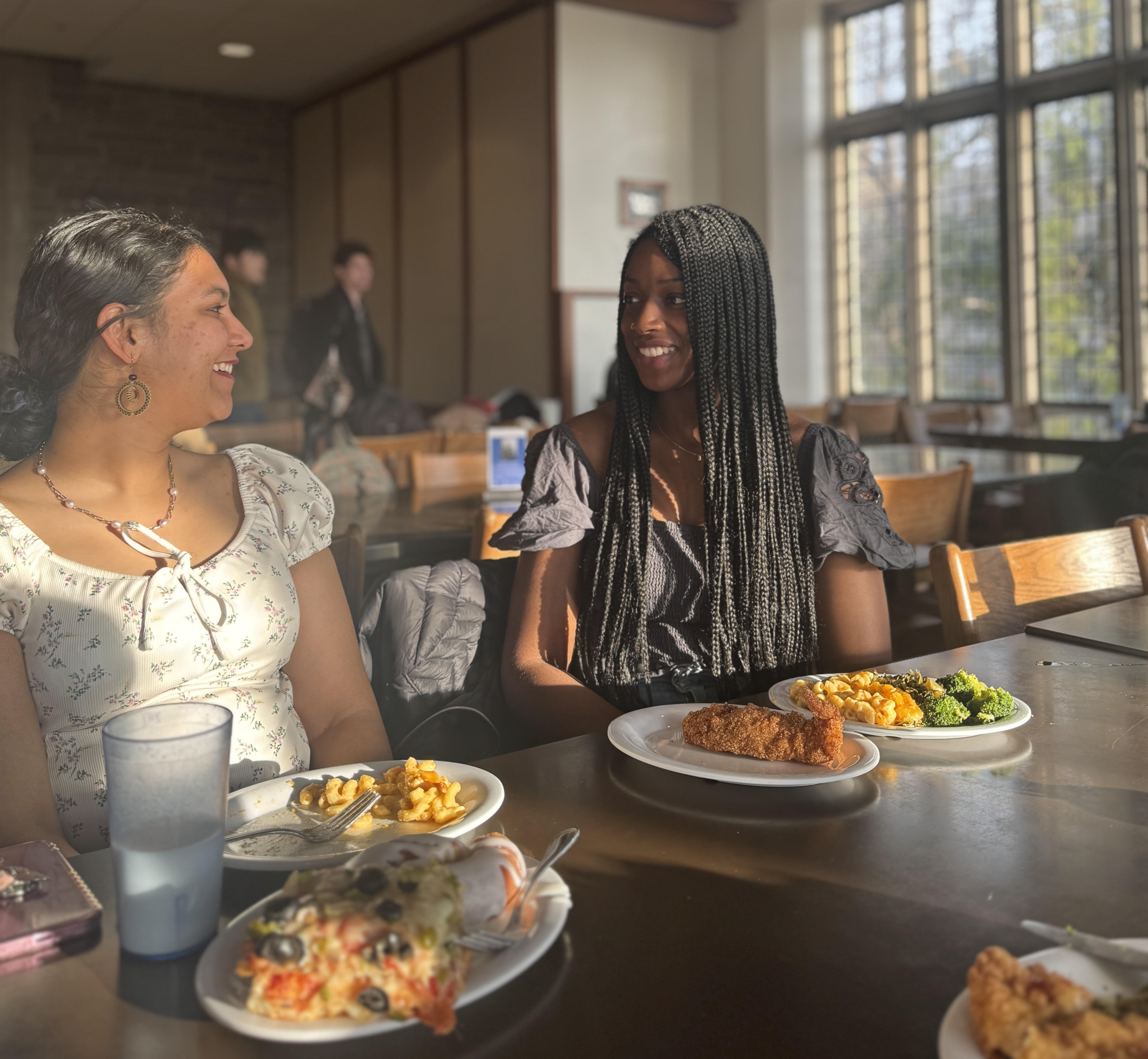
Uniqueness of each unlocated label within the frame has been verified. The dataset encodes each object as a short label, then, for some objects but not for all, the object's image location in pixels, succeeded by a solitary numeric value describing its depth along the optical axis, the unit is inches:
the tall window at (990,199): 276.2
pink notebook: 29.9
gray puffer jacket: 65.2
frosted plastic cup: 28.9
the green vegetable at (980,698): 45.8
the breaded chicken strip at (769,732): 41.8
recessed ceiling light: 354.3
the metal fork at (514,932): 28.0
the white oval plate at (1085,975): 25.7
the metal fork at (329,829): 37.3
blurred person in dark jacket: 224.1
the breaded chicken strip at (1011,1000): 23.8
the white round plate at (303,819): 34.9
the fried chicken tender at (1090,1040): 23.0
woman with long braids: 67.4
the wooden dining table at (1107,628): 58.7
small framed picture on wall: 325.7
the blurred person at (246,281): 215.9
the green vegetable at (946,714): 45.8
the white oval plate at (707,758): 40.2
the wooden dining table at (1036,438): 157.5
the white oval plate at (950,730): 44.2
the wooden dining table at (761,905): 26.4
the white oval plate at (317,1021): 25.4
